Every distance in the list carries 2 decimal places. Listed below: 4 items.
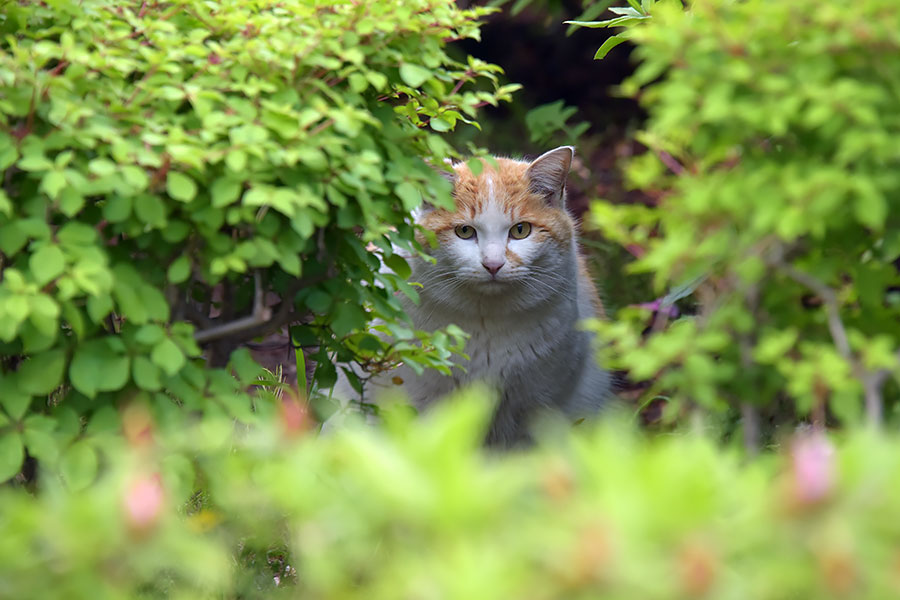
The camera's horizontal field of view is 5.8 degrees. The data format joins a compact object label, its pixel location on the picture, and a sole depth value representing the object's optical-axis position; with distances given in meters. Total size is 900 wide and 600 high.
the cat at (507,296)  5.91
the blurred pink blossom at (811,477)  3.87
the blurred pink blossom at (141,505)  3.97
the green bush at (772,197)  4.98
